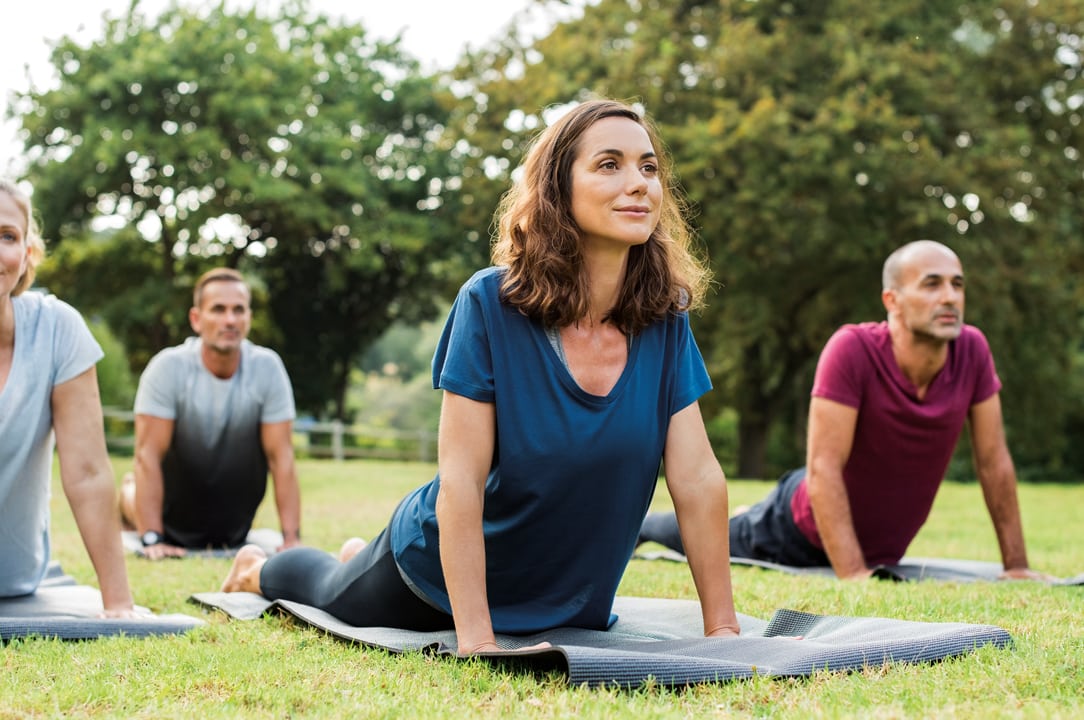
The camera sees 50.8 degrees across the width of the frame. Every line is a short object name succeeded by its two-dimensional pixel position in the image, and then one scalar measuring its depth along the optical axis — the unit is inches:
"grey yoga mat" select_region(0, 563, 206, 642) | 157.6
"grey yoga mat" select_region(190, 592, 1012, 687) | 118.9
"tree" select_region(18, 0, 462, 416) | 1026.7
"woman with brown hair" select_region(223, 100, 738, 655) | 136.2
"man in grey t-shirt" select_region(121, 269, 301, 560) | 302.7
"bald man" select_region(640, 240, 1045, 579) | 238.7
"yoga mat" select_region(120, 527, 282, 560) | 303.6
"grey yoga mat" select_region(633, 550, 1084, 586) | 237.1
